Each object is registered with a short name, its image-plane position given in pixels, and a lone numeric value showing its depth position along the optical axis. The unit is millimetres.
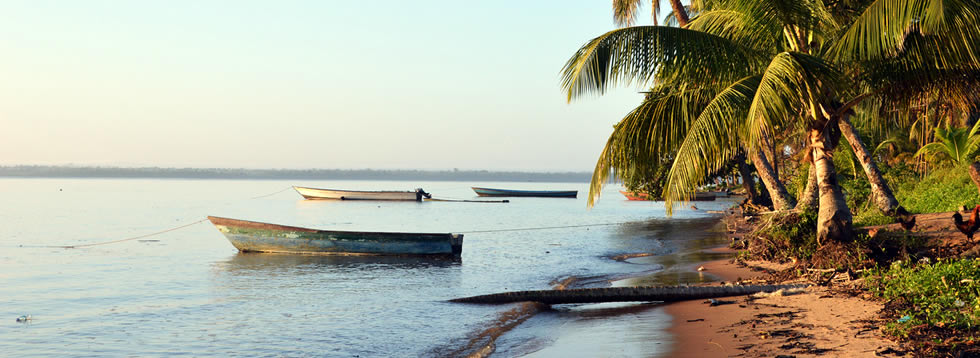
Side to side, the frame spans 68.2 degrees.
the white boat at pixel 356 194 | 77062
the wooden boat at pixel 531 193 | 85188
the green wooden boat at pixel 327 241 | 22500
